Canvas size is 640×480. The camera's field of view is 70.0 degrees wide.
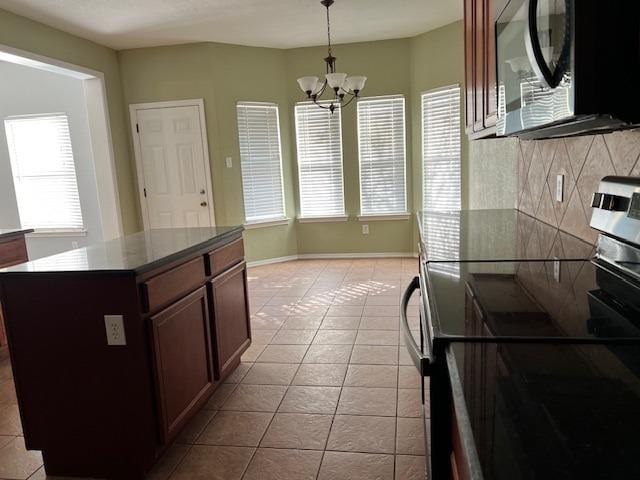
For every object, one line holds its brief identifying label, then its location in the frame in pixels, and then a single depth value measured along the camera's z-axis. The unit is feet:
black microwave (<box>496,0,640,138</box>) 2.67
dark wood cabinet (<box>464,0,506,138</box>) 6.23
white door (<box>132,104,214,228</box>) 17.53
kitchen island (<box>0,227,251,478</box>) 5.71
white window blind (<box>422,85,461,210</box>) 16.75
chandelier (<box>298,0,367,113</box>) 12.43
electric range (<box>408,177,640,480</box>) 1.77
